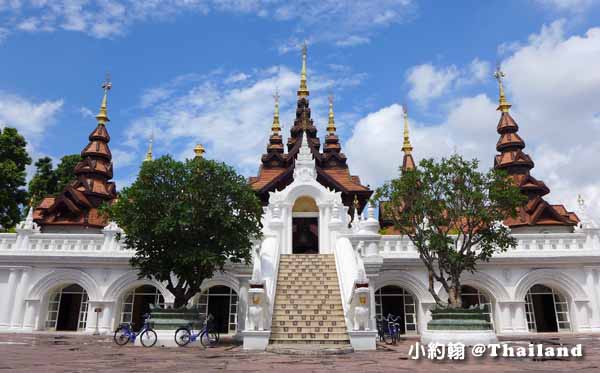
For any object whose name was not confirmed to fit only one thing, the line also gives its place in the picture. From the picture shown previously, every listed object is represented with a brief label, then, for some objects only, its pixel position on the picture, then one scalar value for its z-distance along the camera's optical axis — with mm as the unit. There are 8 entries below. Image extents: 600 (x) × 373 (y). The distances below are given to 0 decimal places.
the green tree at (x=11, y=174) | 28484
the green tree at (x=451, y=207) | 15000
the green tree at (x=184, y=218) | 14570
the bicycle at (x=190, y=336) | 13016
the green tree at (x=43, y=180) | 36469
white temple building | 16281
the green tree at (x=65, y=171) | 38419
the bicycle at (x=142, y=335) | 13109
